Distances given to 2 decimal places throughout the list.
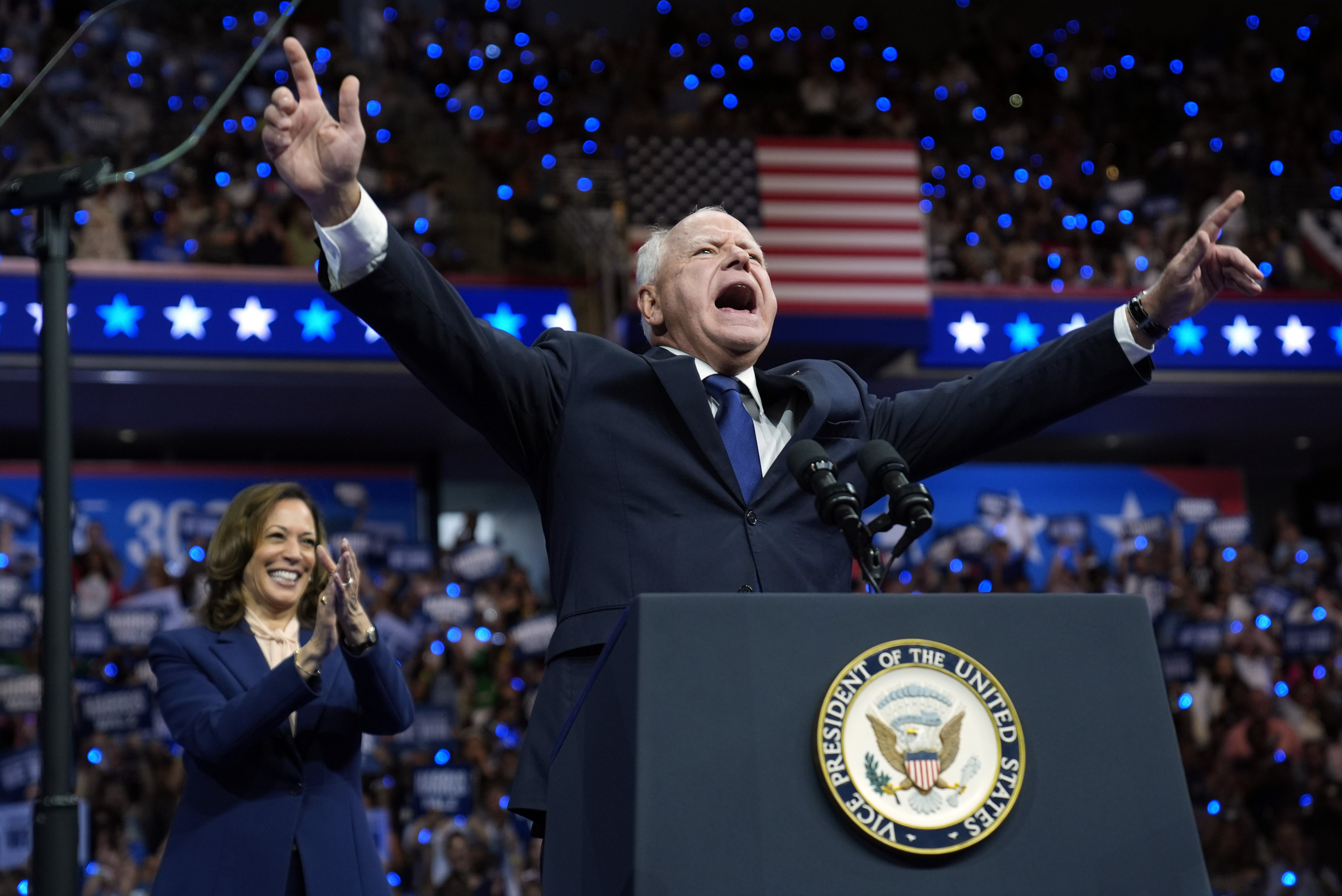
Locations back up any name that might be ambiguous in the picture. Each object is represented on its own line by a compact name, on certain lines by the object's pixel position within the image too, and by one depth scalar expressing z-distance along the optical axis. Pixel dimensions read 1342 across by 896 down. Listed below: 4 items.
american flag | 7.81
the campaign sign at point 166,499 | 9.22
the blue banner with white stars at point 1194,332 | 9.10
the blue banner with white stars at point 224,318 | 8.02
